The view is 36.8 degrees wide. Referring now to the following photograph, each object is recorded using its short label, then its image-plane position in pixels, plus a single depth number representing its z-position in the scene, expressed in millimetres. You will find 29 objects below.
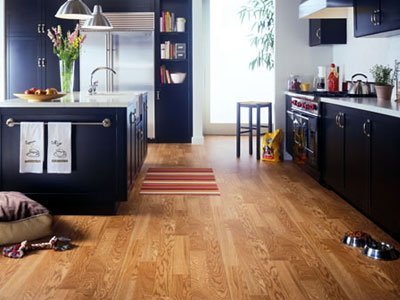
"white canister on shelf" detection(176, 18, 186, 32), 8906
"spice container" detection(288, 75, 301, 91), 7175
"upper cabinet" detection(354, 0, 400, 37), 4191
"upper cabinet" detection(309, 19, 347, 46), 6680
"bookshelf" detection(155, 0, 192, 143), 8922
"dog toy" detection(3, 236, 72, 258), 3400
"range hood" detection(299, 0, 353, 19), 5363
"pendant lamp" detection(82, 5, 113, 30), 5805
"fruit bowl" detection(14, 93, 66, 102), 4399
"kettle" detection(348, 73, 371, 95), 5441
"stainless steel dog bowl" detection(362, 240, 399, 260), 3338
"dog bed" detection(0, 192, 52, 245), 3627
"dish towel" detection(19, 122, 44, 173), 4254
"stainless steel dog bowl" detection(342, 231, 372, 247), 3572
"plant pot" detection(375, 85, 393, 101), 4691
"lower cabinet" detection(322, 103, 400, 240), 3582
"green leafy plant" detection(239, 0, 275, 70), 9562
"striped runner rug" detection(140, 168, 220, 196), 5352
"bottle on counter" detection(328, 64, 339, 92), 6570
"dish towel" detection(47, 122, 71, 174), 4258
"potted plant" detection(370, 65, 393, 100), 4695
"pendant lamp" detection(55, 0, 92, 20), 5297
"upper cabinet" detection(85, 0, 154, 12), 8742
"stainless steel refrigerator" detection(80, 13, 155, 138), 8688
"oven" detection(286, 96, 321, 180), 5613
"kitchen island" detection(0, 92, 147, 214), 4273
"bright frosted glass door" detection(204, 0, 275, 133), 10102
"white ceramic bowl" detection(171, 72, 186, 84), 8961
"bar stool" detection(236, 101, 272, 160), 7402
